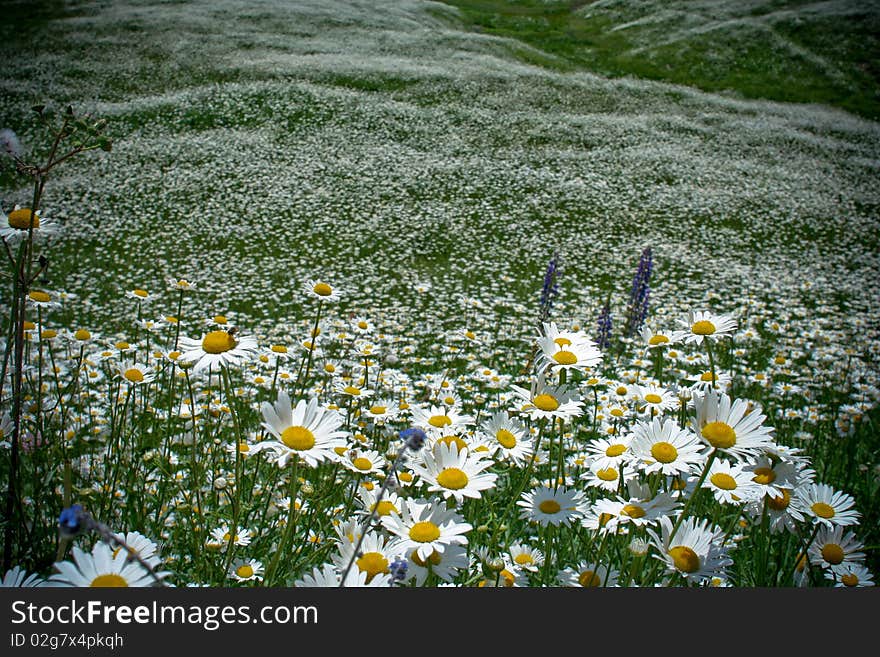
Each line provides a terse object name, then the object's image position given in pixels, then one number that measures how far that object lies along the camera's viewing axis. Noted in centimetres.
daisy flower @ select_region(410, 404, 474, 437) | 69
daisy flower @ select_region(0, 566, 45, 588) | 57
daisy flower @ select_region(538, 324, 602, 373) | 68
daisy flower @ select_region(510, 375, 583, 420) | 65
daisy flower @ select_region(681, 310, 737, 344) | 71
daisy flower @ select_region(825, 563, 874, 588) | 65
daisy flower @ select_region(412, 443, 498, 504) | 61
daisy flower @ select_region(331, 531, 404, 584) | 59
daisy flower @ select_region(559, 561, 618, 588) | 63
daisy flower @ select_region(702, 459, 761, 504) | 64
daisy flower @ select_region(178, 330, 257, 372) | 66
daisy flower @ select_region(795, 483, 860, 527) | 66
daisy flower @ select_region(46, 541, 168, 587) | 54
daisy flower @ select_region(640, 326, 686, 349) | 79
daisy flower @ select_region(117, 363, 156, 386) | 85
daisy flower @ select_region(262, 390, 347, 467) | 59
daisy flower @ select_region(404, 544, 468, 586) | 60
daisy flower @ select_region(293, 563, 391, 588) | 58
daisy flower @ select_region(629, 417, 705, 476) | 62
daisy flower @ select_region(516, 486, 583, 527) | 65
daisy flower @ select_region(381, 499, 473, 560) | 58
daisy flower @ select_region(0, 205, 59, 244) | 72
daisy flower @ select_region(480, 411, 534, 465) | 67
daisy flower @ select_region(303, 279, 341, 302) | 86
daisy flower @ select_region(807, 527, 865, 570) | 67
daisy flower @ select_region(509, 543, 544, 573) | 68
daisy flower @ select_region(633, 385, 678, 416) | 78
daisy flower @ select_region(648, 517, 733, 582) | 61
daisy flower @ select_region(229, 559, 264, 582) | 69
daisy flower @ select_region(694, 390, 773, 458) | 60
